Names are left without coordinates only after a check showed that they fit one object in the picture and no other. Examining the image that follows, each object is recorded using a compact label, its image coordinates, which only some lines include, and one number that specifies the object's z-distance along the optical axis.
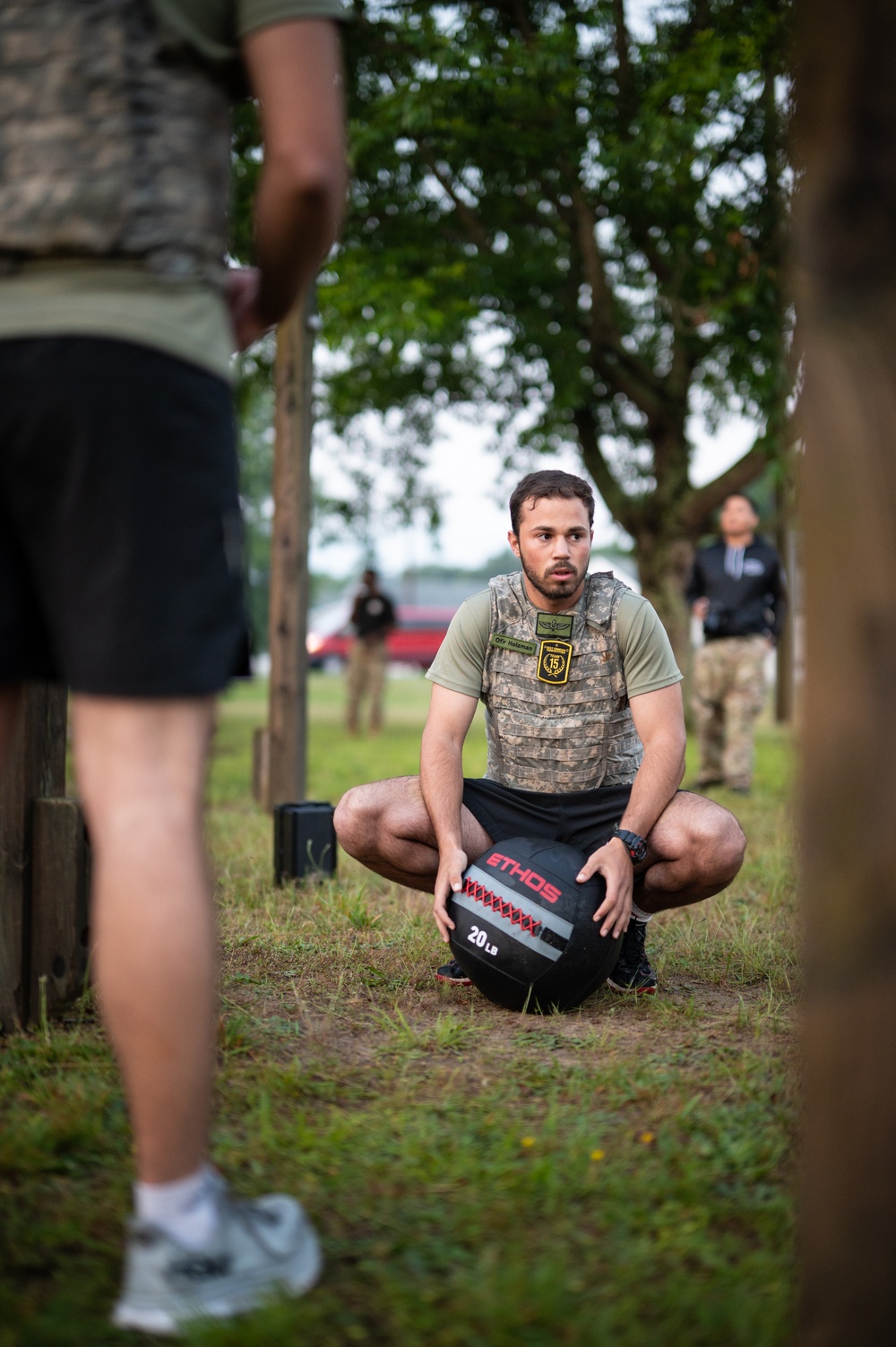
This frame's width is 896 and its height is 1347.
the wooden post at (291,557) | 7.17
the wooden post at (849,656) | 1.47
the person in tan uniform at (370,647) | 15.51
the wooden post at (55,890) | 3.27
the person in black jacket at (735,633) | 9.21
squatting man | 3.66
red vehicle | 45.94
